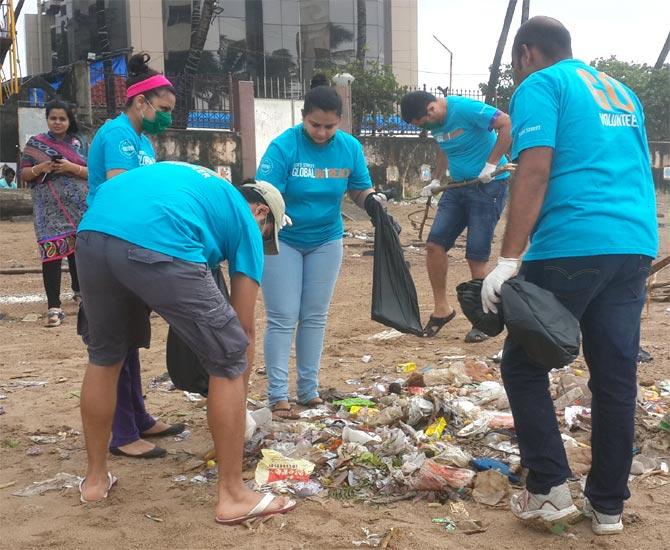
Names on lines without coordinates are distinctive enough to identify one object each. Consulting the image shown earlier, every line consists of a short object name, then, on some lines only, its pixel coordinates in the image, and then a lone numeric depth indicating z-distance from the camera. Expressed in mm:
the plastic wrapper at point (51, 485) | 3381
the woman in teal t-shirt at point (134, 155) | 3807
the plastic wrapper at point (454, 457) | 3494
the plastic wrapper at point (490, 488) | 3219
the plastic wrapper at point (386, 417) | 4027
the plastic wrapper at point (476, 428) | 3855
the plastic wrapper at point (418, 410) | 3998
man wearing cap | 2820
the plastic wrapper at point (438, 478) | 3281
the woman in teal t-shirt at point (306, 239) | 4215
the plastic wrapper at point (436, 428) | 3854
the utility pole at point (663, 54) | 25344
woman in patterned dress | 6367
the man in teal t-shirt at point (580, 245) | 2781
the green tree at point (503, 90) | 22812
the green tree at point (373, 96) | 18922
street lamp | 31194
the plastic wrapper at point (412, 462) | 3402
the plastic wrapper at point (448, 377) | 4660
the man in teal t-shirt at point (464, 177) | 6027
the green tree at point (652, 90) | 23266
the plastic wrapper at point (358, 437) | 3756
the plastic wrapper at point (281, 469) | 3432
